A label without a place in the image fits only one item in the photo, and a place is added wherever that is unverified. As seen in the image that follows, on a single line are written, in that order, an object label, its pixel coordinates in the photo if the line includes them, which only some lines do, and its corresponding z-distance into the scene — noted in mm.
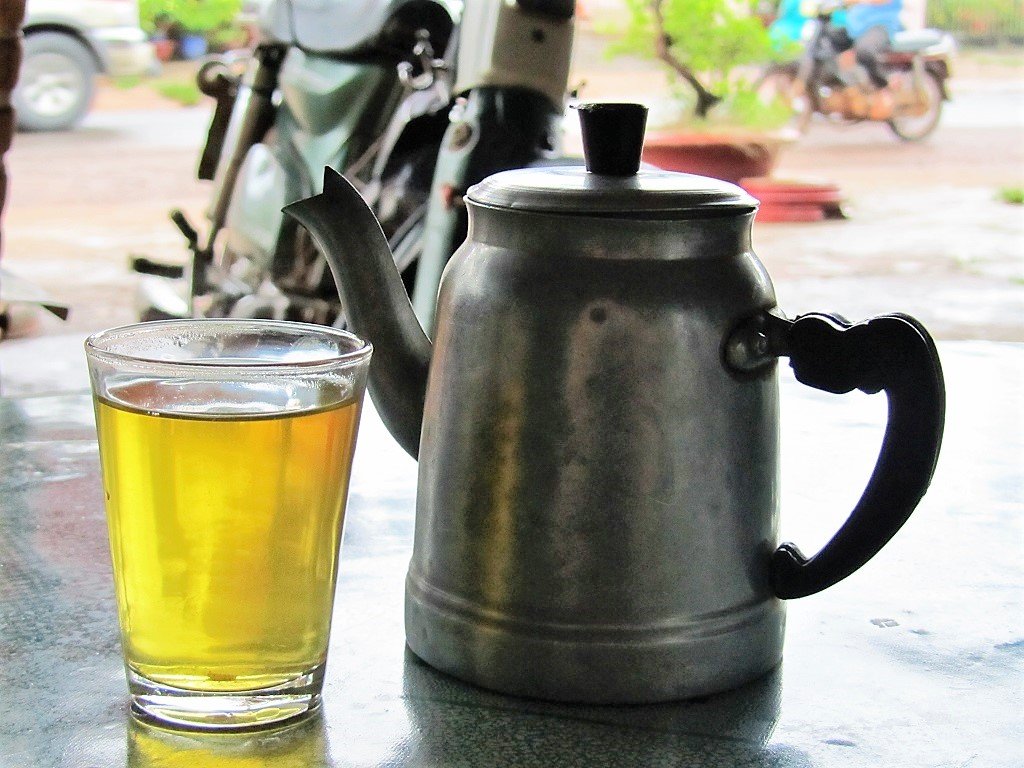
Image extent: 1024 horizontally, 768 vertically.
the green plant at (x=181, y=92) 8570
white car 6379
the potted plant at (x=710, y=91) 5676
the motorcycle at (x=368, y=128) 2062
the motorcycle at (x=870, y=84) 7699
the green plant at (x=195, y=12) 9648
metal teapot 621
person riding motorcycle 7672
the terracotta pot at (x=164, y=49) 10062
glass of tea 591
